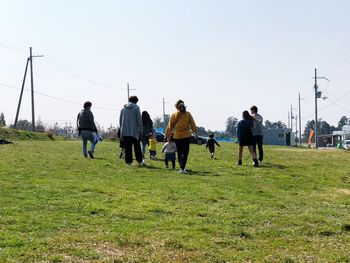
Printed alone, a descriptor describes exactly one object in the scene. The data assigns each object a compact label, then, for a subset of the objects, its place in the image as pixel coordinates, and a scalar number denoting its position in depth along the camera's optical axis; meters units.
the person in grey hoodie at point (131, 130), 12.10
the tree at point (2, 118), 60.57
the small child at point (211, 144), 17.59
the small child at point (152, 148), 15.35
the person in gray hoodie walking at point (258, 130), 14.03
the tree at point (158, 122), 101.25
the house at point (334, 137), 90.12
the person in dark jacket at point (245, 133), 13.23
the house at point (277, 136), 83.31
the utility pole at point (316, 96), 63.12
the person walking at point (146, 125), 15.13
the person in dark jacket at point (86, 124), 14.29
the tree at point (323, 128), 163.01
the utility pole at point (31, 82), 52.62
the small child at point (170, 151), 12.29
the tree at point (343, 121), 169.48
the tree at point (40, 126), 63.96
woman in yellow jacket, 11.07
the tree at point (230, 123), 155.80
